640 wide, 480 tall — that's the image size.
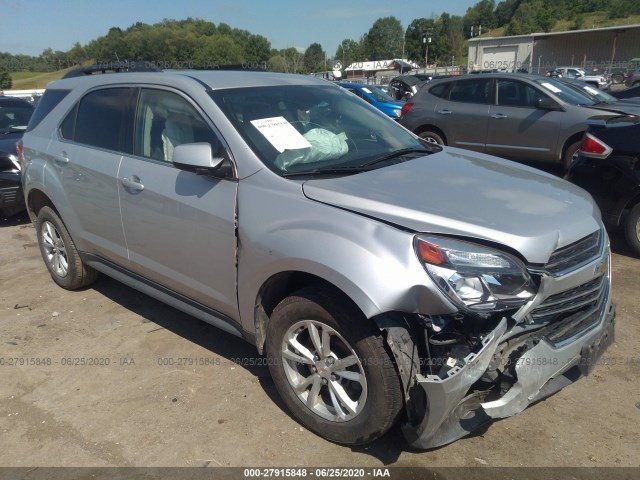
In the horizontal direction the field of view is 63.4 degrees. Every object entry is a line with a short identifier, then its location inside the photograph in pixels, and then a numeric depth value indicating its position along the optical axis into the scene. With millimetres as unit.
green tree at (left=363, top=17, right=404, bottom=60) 126000
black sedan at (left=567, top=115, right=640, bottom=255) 4883
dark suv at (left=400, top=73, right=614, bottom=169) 7789
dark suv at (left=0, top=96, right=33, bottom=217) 6902
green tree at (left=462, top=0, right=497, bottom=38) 130625
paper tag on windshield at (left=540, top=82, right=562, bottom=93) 8133
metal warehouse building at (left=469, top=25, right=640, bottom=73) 63884
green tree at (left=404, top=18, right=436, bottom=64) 103125
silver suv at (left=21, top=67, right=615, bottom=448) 2236
